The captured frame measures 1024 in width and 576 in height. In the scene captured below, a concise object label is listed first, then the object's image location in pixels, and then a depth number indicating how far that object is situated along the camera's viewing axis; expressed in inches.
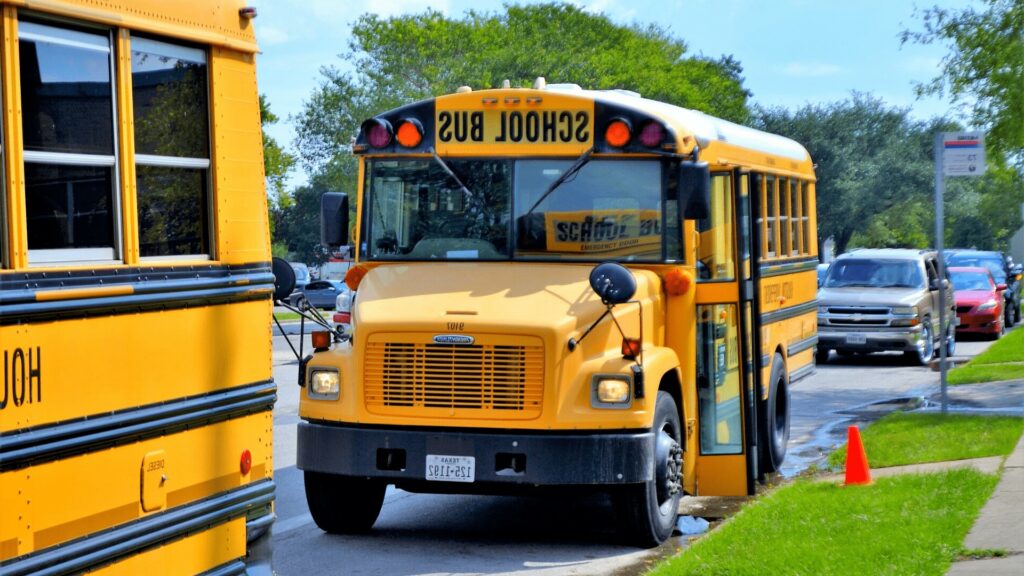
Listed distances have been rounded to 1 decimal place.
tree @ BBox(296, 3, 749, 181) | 2349.9
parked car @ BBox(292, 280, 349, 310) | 1914.1
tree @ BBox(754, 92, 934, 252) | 2824.8
